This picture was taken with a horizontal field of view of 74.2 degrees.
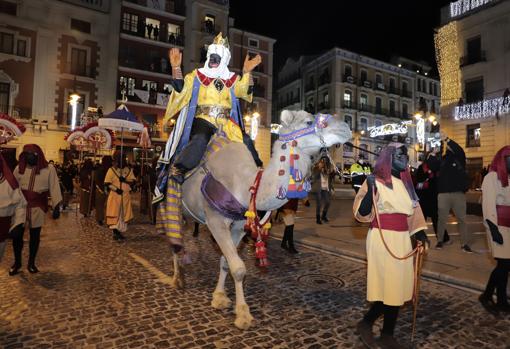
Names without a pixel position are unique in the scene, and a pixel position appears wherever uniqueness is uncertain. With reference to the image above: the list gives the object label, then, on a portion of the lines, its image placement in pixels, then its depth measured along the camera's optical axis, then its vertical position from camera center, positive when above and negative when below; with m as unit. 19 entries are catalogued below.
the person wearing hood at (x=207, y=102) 4.97 +1.22
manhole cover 5.43 -1.59
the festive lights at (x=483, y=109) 24.16 +6.17
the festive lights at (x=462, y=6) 25.67 +14.46
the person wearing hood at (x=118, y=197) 8.84 -0.44
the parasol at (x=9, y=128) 10.03 +1.49
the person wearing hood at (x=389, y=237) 3.26 -0.48
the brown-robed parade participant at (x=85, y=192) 13.05 -0.47
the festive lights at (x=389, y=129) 25.55 +4.83
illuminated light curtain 27.47 +10.52
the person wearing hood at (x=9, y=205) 4.61 -0.39
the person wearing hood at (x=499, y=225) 4.42 -0.45
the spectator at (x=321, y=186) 11.27 +0.01
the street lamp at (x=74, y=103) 21.61 +5.06
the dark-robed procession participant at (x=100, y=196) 11.39 -0.54
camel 3.47 +0.05
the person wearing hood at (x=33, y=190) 5.88 -0.21
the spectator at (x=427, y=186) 8.64 +0.08
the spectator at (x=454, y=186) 7.66 +0.09
